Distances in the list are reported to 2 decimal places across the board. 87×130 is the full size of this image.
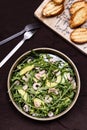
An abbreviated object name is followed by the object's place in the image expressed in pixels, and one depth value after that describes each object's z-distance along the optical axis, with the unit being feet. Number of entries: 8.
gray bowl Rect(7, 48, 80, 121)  3.98
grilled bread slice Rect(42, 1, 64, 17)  4.46
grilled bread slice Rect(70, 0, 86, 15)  4.48
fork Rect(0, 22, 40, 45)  4.41
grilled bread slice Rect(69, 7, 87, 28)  4.40
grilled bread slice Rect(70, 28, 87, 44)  4.32
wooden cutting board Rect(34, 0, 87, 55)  4.41
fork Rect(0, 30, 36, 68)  4.31
